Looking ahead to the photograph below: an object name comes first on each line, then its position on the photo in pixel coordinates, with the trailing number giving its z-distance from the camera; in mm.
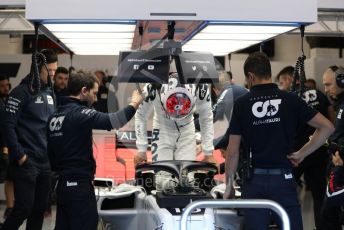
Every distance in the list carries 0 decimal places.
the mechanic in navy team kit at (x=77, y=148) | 8766
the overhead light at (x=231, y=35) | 8466
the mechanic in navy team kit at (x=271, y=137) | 8344
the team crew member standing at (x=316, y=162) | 12930
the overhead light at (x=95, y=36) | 8484
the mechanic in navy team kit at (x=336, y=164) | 10836
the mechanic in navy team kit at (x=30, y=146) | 10664
